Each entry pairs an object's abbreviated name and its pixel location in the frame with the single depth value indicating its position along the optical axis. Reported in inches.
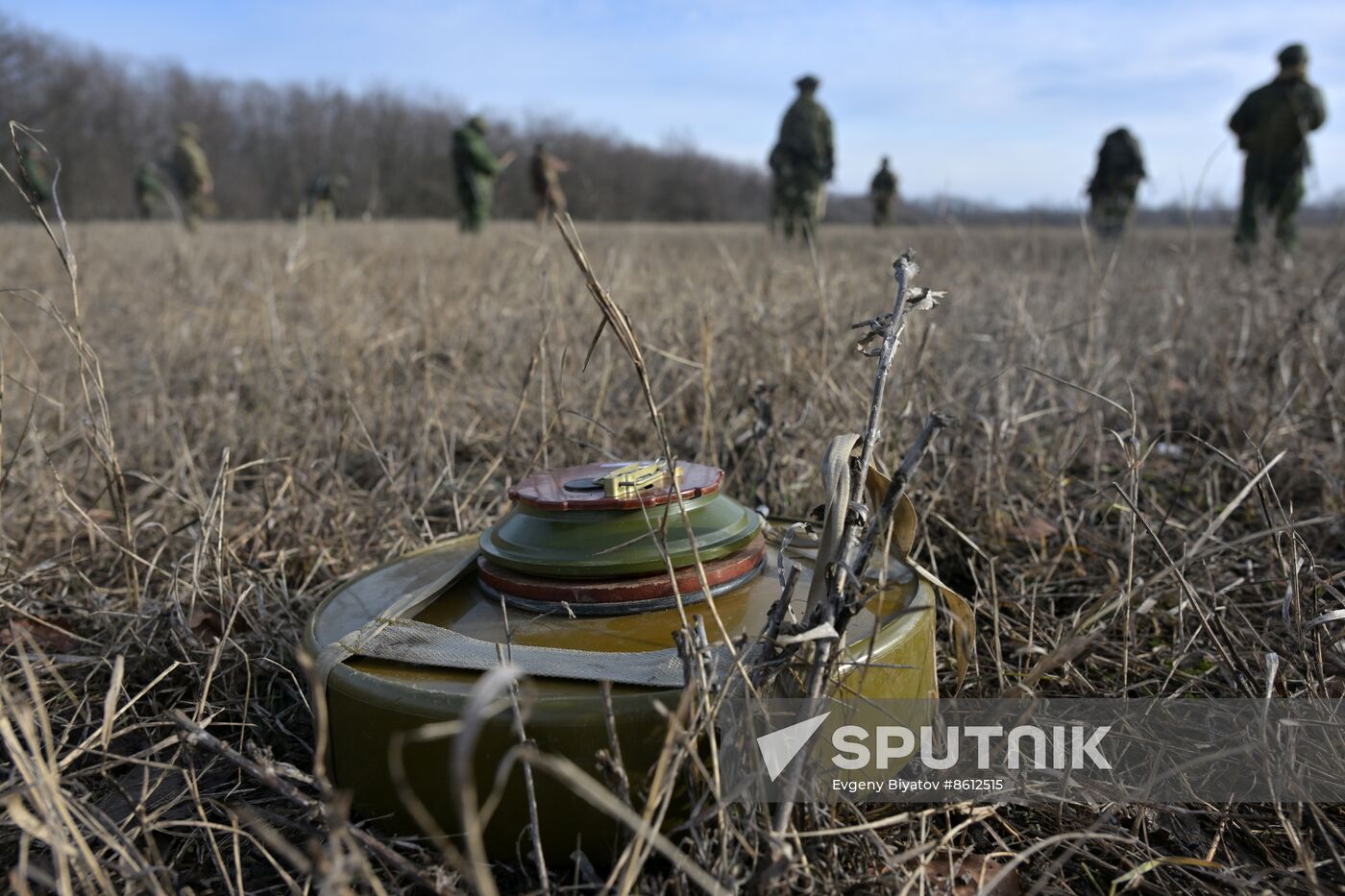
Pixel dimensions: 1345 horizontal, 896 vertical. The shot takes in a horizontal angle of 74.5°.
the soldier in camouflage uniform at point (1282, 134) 293.4
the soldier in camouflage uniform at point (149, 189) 785.8
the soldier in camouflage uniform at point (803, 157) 384.2
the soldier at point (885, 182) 642.2
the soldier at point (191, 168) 660.7
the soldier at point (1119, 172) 442.3
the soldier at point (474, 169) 524.1
